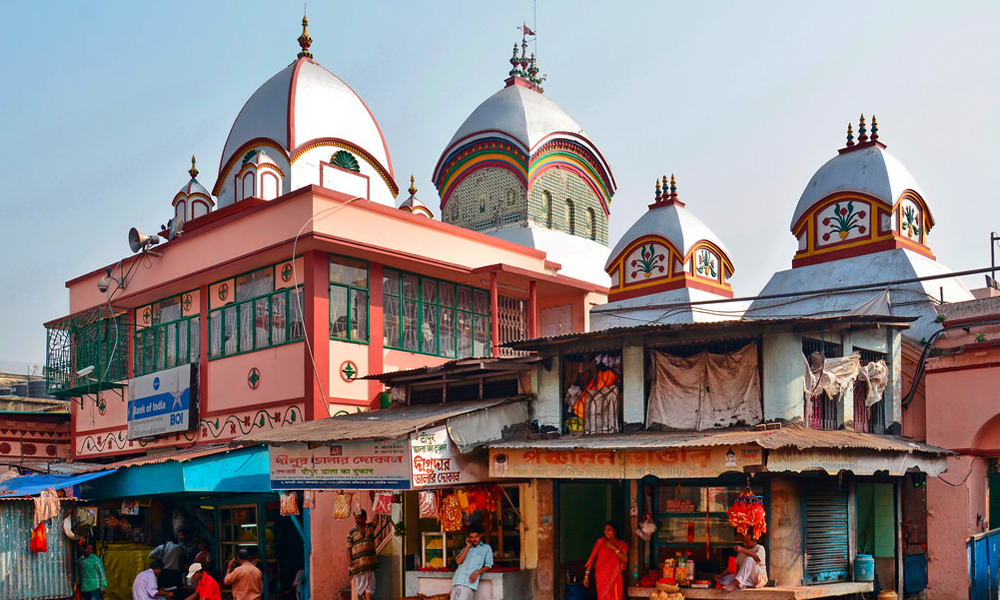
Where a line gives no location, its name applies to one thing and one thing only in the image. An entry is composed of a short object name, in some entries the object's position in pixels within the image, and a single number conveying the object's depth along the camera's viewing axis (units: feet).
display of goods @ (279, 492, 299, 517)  50.16
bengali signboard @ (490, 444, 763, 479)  38.55
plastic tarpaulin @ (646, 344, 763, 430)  42.96
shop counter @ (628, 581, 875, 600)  38.83
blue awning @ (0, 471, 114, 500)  54.64
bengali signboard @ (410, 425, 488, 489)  43.19
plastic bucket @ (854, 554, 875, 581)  43.78
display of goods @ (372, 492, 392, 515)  47.16
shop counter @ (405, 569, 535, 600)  44.78
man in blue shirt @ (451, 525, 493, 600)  44.01
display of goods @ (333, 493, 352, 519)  49.57
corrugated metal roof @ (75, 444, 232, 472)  52.98
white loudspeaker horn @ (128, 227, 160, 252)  68.59
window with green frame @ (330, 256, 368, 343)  57.98
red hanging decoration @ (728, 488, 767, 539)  40.19
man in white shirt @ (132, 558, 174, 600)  47.78
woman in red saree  42.83
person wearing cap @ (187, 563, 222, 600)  44.39
